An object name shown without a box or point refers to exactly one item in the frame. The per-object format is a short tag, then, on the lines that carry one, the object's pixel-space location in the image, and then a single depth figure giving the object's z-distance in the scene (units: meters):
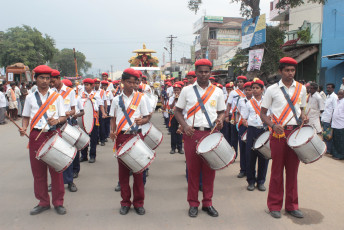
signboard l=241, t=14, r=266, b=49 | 15.80
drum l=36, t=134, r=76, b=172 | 4.00
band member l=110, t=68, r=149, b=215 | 4.27
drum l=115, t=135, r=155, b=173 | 3.94
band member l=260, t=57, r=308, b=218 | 4.14
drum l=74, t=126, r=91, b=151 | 5.71
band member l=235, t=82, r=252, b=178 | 6.05
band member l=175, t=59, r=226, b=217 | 4.16
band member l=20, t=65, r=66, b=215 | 4.25
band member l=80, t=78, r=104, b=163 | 7.44
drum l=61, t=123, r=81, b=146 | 4.75
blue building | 15.98
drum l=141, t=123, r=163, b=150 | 5.49
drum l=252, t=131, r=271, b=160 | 4.64
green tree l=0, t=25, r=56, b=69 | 41.66
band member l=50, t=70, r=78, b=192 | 5.32
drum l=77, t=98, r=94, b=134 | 6.60
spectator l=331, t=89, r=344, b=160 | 7.74
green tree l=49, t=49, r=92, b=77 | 83.75
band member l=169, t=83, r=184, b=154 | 8.47
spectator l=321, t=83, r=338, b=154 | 8.20
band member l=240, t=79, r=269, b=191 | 5.39
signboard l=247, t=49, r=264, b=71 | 15.67
